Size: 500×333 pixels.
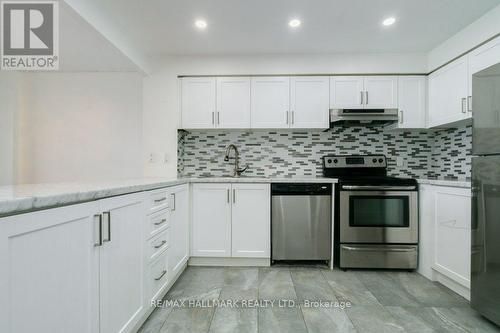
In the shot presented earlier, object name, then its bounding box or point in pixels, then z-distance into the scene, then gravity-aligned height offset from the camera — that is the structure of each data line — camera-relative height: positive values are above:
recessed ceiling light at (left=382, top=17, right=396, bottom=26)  2.21 +1.34
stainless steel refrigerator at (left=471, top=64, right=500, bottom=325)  1.54 -0.19
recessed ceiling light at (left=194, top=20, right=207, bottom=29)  2.25 +1.34
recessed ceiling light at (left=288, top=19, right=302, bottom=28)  2.23 +1.34
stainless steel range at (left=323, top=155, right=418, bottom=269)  2.50 -0.60
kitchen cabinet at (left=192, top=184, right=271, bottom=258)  2.60 -0.62
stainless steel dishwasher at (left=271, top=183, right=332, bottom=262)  2.56 -0.59
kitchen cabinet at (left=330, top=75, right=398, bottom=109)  2.84 +0.86
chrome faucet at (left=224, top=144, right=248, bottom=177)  3.07 +0.10
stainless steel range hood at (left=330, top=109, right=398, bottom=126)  2.70 +0.58
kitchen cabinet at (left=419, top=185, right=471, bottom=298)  1.95 -0.62
